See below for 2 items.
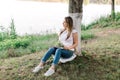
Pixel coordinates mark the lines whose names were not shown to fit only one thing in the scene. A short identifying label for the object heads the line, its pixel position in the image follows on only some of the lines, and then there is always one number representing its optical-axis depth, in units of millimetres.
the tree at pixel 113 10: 6718
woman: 2818
